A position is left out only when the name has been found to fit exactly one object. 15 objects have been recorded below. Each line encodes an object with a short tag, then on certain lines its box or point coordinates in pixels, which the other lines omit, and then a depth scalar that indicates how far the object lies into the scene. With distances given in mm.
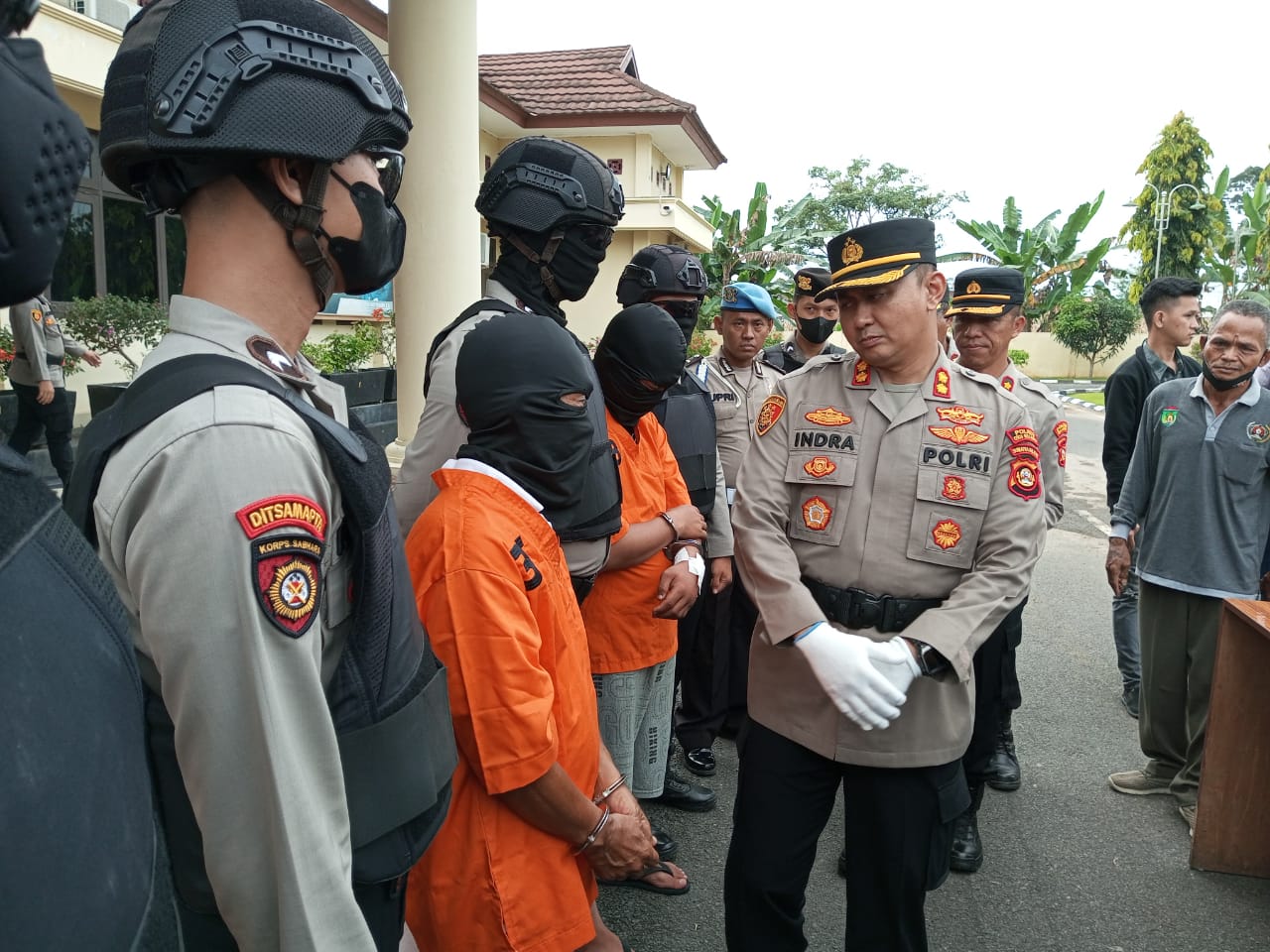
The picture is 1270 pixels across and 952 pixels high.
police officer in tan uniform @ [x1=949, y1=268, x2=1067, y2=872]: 3367
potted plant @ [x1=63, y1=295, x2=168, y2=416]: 8820
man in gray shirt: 3711
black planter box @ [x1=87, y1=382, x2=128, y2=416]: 7326
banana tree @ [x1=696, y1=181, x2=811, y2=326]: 20156
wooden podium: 3174
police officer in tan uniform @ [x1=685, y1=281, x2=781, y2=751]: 4094
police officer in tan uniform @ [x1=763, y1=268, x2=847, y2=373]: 5430
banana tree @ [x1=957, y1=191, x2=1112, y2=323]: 27719
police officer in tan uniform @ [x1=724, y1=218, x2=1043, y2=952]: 2199
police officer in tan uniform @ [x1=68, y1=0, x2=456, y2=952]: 932
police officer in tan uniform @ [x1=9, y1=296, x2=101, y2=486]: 6738
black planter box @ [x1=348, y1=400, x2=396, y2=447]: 9789
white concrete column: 5344
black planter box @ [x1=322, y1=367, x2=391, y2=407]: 9562
